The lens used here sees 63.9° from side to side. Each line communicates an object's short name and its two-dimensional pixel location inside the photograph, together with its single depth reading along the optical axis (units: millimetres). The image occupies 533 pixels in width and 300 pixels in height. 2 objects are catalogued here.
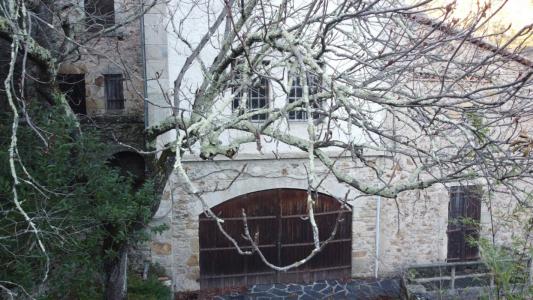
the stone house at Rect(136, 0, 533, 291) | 8141
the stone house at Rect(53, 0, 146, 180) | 9250
